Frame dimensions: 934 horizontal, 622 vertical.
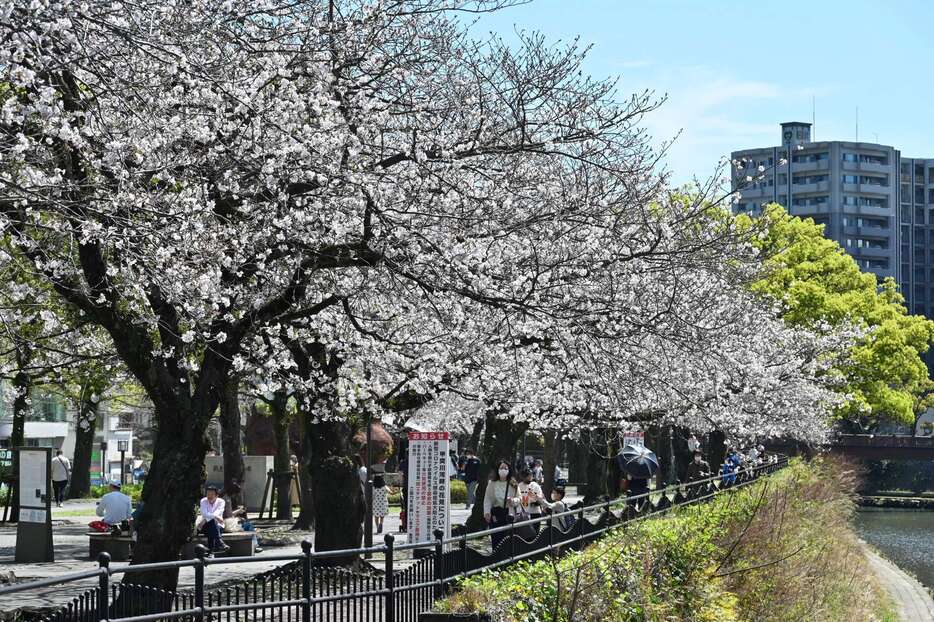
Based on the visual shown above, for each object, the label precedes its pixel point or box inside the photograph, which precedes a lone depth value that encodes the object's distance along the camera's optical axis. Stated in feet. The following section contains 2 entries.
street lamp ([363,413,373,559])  68.49
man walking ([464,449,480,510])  128.16
